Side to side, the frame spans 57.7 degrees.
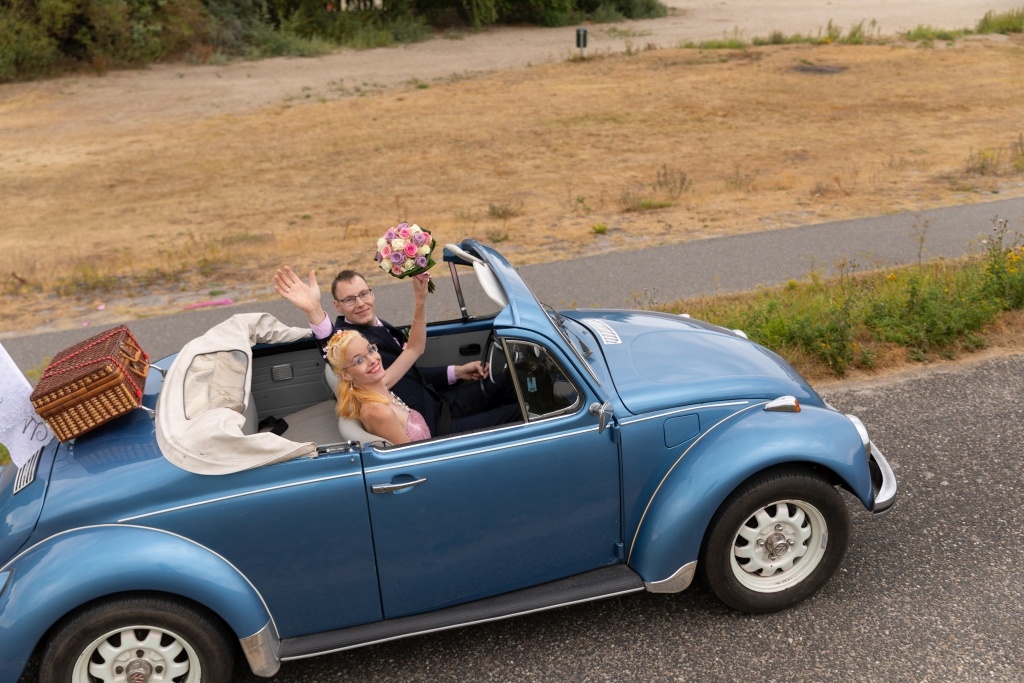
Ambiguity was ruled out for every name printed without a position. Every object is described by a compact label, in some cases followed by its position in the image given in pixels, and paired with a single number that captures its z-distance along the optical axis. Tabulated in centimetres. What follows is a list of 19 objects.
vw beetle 369
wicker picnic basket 391
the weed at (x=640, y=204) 1239
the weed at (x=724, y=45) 2617
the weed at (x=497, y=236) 1127
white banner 402
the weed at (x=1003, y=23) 2703
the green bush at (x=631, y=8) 3728
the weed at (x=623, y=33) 3189
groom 492
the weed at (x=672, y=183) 1310
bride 423
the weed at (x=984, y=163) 1295
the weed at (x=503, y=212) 1251
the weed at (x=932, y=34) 2610
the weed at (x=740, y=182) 1318
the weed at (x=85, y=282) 1072
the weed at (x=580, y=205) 1264
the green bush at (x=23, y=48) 2628
